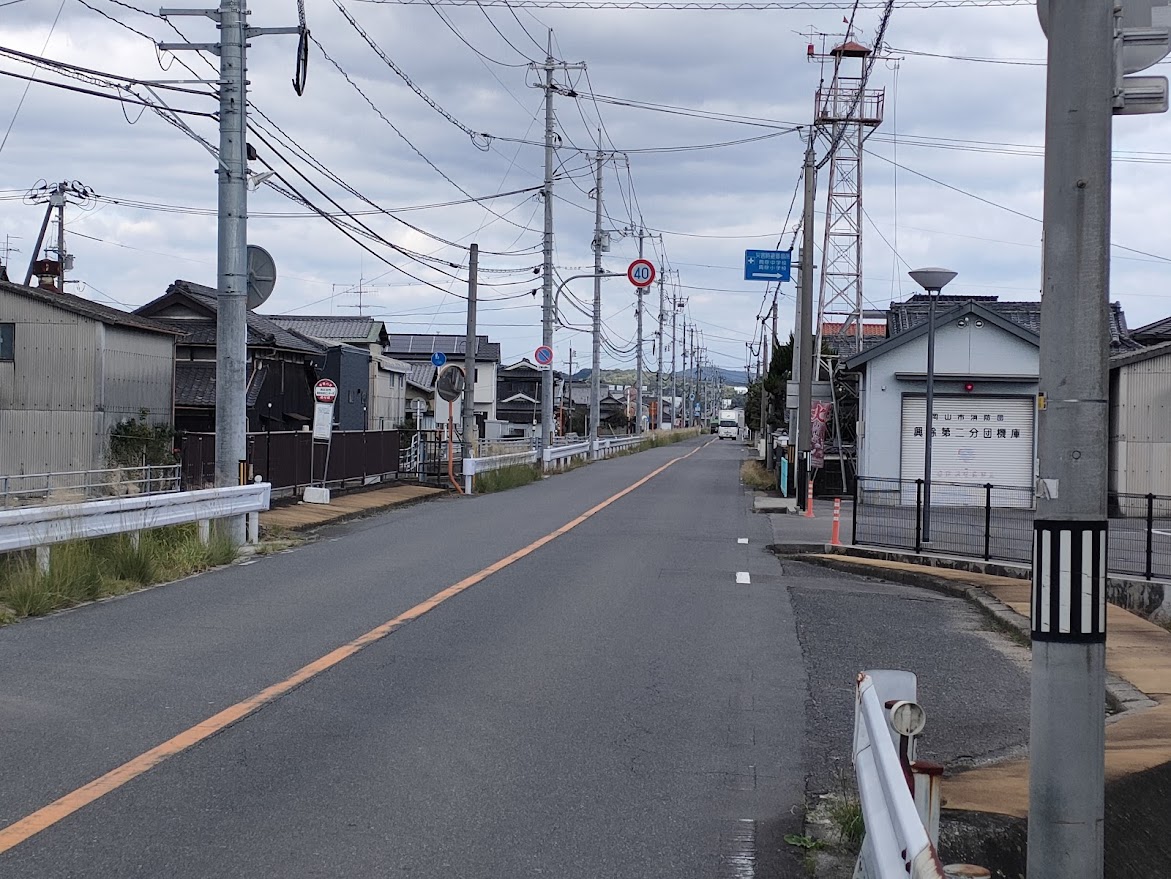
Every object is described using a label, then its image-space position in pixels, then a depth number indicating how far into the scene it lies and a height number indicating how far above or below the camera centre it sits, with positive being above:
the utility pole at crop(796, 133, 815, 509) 27.72 +1.68
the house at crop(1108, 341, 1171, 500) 25.47 +0.26
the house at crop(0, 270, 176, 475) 29.27 +0.92
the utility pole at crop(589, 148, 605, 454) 51.69 +4.65
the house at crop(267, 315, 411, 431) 46.25 +2.28
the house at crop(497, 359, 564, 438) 94.74 +2.50
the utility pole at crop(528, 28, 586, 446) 41.25 +5.95
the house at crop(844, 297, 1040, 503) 28.14 +0.73
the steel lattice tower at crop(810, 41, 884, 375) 32.38 +8.36
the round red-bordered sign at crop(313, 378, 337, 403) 24.08 +0.63
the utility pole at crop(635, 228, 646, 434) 76.94 +2.04
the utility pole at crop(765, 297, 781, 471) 45.67 -1.07
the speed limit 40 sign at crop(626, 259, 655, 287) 43.19 +5.58
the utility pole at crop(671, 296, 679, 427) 101.75 +5.11
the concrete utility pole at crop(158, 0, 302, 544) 17.19 +2.46
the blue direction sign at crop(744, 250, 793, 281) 32.38 +4.43
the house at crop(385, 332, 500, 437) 85.44 +5.03
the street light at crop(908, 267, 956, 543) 17.30 +2.17
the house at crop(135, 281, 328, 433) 37.19 +1.78
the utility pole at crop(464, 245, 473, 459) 33.09 +1.65
